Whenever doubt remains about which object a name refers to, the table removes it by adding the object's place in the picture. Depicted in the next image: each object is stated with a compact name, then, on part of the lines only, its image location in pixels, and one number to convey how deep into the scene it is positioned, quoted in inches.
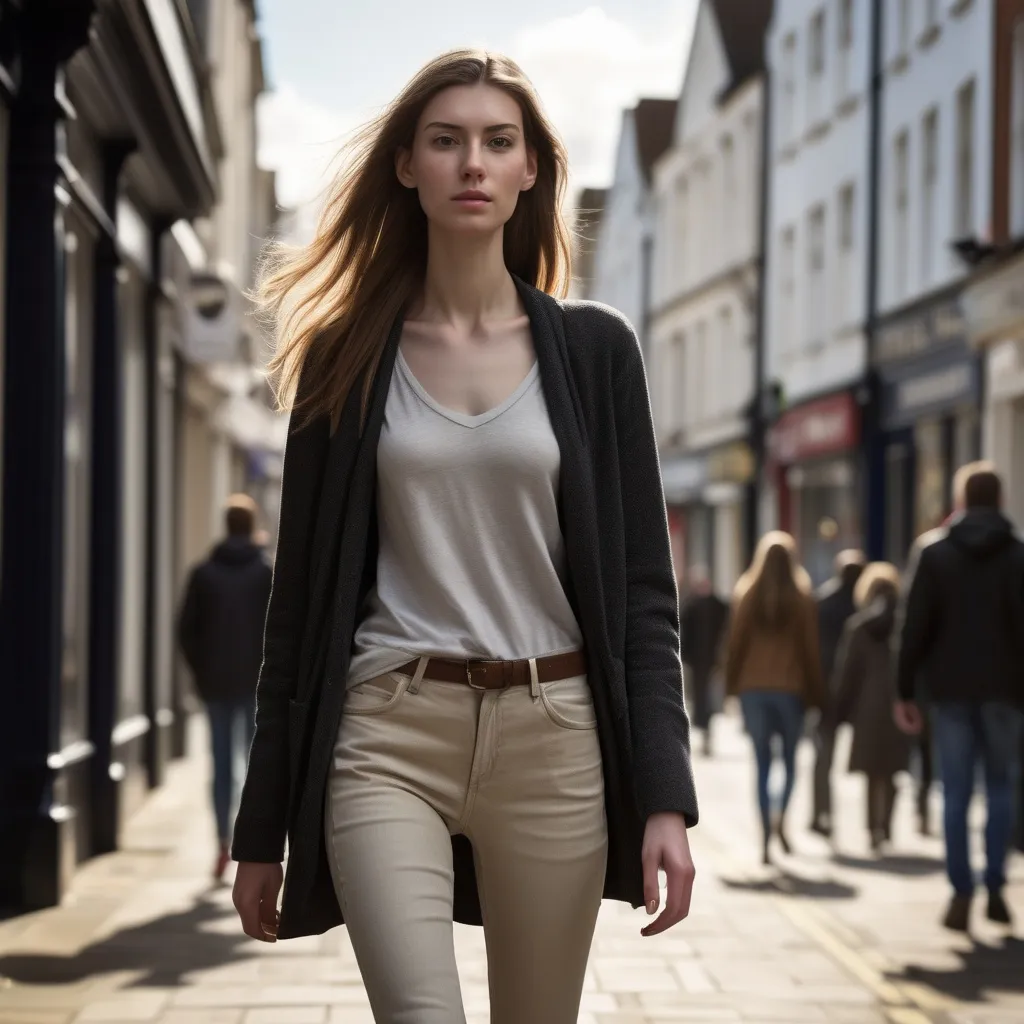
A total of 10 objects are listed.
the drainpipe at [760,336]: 1295.5
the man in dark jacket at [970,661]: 367.6
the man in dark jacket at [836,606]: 553.0
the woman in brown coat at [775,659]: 467.2
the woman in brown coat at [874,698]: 491.2
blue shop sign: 793.6
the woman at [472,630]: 125.2
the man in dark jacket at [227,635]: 428.5
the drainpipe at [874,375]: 984.3
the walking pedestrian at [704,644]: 788.6
